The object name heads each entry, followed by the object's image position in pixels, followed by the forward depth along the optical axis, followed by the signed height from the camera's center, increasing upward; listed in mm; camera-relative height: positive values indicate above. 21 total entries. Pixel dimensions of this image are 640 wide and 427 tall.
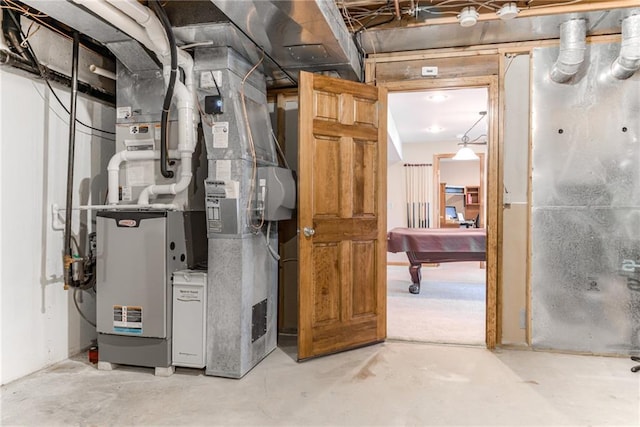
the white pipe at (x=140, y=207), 2693 +53
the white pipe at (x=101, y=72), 2949 +1084
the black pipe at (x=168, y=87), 2215 +806
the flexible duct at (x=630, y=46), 2711 +1188
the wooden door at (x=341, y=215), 2916 +5
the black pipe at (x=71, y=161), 2723 +373
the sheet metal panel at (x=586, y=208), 3023 +67
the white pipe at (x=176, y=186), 2718 +199
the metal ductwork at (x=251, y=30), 2137 +1127
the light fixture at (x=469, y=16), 2693 +1369
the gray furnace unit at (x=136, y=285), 2629 -471
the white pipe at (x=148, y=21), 2025 +1066
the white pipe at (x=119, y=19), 1979 +1041
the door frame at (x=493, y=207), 3205 +75
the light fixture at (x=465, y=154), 6877 +1086
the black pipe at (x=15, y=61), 2387 +950
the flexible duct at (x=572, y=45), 2823 +1240
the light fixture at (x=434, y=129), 6871 +1545
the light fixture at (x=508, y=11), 2637 +1379
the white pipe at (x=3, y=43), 2420 +1050
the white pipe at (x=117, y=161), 2838 +389
